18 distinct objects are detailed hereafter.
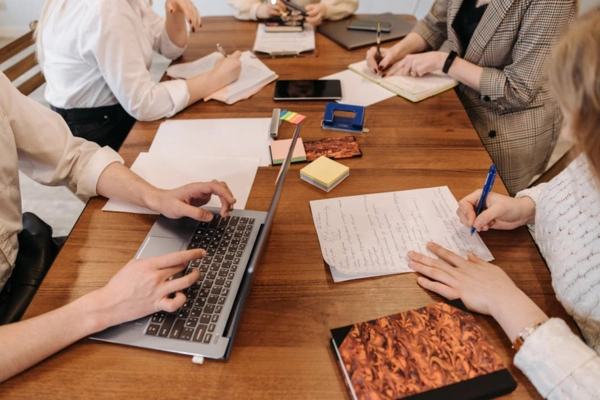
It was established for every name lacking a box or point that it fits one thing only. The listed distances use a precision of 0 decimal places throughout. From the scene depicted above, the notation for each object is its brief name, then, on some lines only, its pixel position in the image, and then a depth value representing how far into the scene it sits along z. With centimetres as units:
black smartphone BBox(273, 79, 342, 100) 114
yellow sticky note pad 85
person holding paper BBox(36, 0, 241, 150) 102
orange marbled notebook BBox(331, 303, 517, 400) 52
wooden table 55
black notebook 142
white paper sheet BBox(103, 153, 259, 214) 87
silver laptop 59
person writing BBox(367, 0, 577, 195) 104
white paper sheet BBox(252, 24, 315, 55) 139
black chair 79
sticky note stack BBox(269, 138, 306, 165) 93
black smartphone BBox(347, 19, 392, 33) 148
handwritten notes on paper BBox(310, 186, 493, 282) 70
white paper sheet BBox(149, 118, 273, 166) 98
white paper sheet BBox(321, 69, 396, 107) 113
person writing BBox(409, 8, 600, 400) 53
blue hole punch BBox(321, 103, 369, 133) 102
